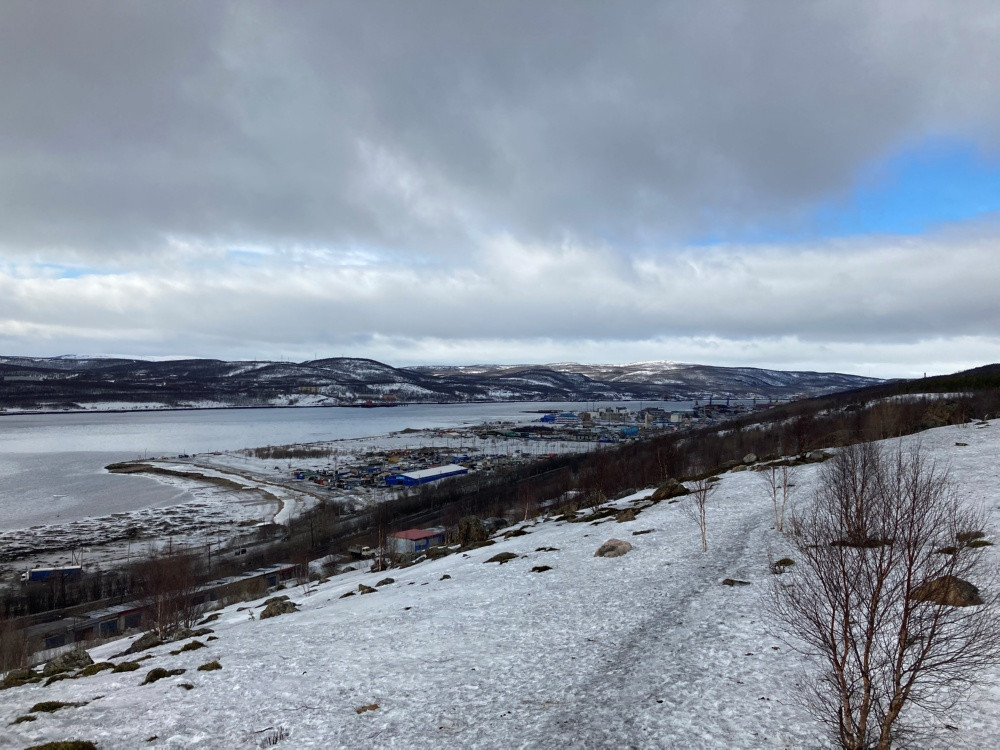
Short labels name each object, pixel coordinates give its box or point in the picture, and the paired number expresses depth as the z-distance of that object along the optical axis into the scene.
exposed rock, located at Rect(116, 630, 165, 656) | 20.80
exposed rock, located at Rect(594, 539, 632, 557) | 23.28
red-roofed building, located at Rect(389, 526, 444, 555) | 44.61
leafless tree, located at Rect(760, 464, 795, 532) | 23.88
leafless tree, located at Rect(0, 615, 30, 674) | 23.42
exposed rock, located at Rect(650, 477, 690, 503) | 36.62
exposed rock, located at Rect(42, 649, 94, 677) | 17.58
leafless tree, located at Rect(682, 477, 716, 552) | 22.44
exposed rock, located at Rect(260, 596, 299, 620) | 24.06
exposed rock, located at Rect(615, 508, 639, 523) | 31.44
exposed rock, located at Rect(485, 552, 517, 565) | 26.33
